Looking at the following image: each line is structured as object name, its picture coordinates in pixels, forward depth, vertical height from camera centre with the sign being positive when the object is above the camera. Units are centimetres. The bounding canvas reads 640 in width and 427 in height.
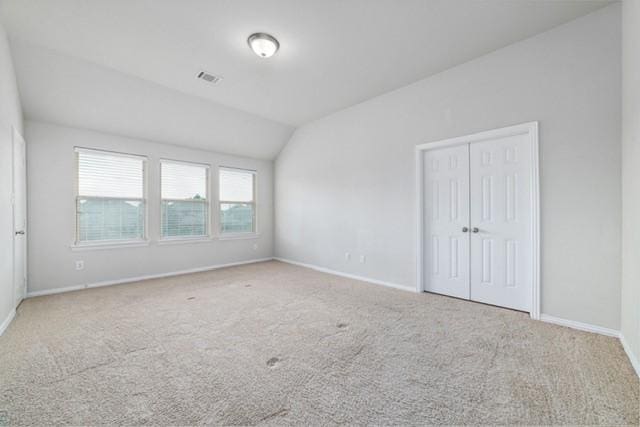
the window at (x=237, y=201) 565 +27
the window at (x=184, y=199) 487 +28
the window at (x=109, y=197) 408 +28
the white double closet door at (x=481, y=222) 297 -12
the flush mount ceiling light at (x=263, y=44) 272 +176
